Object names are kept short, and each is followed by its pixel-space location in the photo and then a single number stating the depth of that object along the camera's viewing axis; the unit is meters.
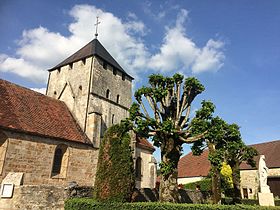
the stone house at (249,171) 25.44
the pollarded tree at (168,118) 12.80
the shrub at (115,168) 10.35
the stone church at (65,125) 13.77
